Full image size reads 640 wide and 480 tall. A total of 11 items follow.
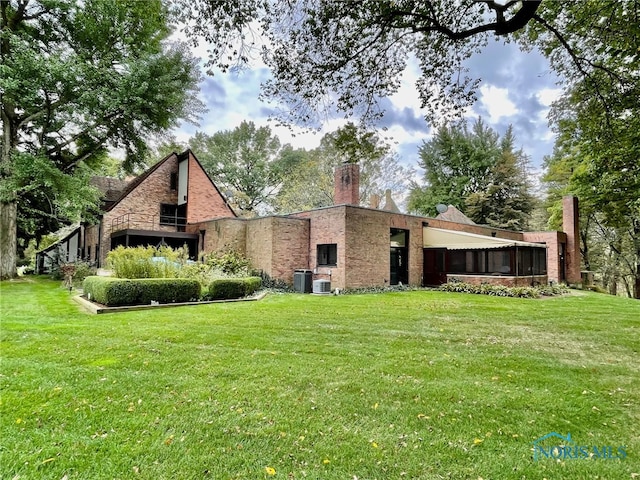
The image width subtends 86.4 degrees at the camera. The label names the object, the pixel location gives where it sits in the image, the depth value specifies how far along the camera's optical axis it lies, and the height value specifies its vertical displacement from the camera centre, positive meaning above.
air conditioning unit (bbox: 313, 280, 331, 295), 14.76 -1.15
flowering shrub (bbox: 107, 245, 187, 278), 10.32 -0.16
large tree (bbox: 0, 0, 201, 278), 15.34 +8.08
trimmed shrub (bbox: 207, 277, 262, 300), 11.19 -0.97
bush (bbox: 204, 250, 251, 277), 15.44 -0.16
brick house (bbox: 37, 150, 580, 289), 15.61 +1.17
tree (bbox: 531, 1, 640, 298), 6.31 +3.81
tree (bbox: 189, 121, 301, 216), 36.66 +10.68
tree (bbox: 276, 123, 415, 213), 30.92 +7.64
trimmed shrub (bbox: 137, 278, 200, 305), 9.54 -0.90
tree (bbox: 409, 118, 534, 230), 33.12 +8.60
